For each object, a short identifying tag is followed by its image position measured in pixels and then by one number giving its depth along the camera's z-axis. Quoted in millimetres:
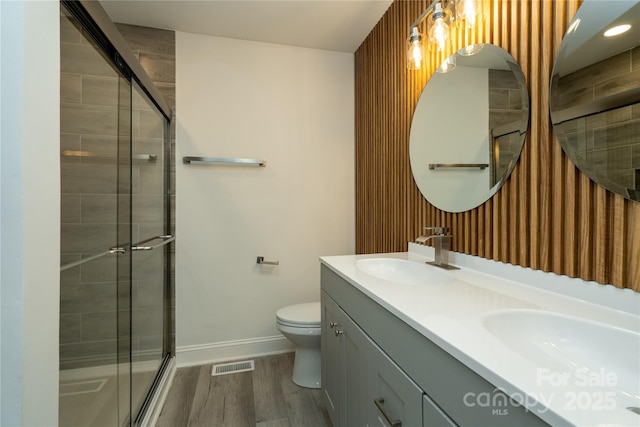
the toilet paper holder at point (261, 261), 2287
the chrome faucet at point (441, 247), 1331
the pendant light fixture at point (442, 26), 1139
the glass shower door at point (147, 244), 1583
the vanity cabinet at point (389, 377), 531
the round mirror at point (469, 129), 1072
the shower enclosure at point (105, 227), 1077
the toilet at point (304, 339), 1782
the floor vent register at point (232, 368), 2049
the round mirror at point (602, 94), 735
